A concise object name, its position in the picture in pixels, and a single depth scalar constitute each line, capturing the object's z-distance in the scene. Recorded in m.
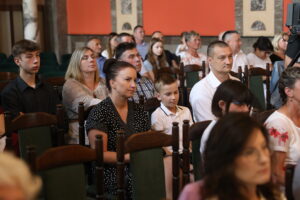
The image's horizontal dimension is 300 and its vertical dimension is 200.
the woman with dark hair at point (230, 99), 2.97
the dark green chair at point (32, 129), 3.19
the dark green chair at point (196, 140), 3.12
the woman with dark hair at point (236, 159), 1.75
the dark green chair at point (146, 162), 2.77
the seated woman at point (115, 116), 3.34
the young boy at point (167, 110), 3.90
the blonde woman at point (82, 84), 4.55
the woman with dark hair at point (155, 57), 7.02
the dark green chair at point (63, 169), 2.40
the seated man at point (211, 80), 4.18
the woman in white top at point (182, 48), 8.37
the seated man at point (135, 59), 4.89
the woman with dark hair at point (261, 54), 7.28
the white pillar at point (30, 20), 11.33
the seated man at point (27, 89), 4.18
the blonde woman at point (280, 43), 7.01
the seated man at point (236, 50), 7.00
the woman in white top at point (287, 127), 2.80
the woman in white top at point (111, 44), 7.32
